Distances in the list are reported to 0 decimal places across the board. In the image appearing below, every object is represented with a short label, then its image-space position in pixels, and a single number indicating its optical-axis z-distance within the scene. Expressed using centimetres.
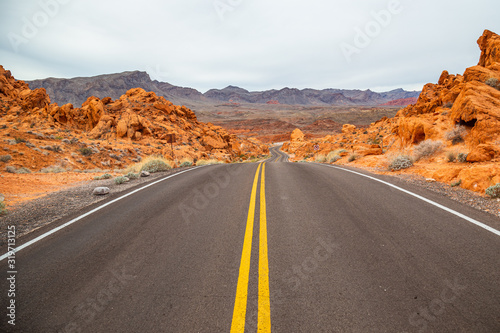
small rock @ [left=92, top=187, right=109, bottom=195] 749
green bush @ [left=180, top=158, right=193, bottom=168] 1727
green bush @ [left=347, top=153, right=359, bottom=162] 1524
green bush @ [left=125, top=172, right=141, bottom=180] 1057
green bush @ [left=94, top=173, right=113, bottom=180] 1093
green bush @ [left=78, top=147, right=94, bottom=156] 1773
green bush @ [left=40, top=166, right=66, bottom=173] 1281
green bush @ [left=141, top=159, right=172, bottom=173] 1278
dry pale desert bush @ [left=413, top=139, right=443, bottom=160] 1027
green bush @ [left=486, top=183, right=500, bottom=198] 537
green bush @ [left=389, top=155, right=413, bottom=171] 992
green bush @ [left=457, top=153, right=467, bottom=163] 838
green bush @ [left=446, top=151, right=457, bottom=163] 892
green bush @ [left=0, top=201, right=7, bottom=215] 585
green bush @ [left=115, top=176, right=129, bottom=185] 942
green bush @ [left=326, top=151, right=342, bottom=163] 1731
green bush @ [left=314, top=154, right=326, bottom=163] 1944
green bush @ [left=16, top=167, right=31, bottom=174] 1153
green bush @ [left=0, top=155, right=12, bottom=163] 1211
